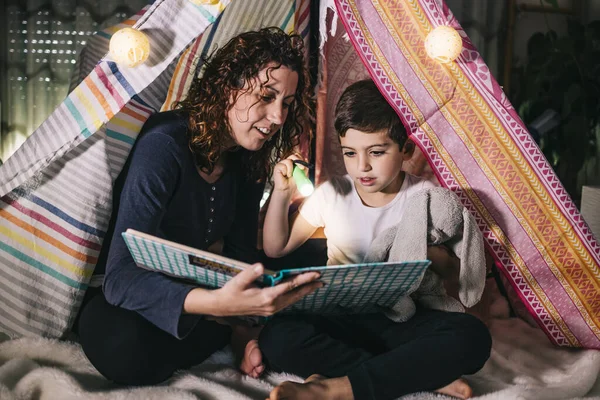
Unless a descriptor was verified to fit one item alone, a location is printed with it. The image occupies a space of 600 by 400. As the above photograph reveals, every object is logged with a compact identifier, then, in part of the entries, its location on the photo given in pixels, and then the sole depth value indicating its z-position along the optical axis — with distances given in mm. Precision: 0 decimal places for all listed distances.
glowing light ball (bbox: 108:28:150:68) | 1110
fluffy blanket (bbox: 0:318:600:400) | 1070
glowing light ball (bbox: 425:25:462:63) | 1228
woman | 986
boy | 1075
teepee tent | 1221
